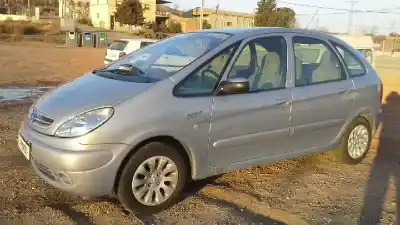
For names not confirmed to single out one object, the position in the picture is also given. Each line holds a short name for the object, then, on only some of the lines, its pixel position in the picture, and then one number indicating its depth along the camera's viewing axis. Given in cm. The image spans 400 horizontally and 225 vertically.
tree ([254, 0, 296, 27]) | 5368
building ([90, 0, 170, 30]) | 7219
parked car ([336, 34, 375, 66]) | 1253
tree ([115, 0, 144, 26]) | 6456
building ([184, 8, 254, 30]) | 7257
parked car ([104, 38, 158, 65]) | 1815
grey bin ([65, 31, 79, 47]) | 3956
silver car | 362
